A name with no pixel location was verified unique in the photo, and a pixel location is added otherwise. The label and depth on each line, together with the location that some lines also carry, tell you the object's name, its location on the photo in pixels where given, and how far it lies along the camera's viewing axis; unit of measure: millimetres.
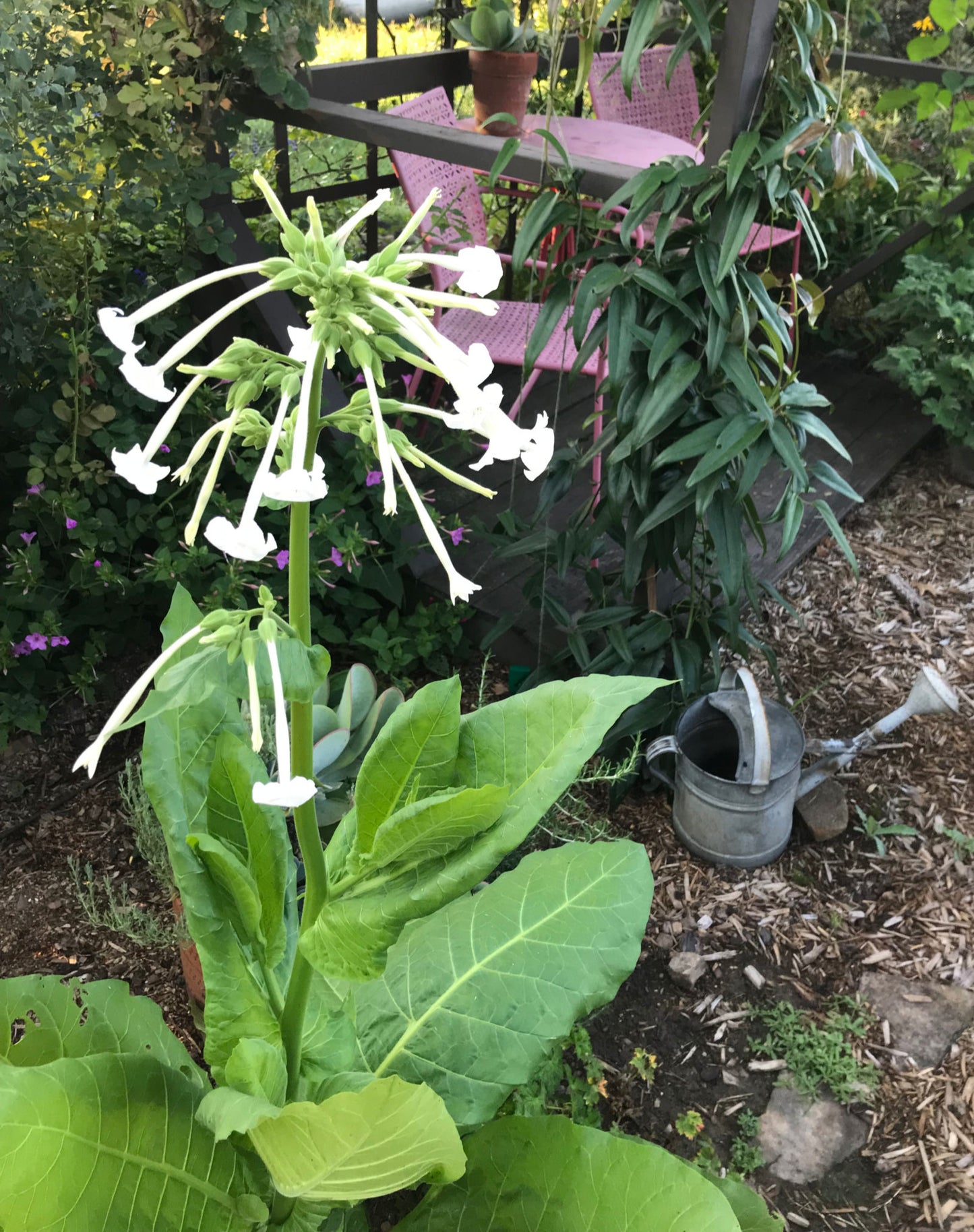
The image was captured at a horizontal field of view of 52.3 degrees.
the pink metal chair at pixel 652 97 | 3680
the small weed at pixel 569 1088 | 1647
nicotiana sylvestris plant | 717
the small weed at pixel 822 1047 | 1895
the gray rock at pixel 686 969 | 2057
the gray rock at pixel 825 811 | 2400
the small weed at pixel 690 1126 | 1760
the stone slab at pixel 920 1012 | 1984
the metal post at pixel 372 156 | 2930
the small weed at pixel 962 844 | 2383
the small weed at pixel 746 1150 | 1747
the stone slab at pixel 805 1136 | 1764
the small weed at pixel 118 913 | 1795
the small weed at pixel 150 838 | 1869
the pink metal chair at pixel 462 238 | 2885
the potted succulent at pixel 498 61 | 2568
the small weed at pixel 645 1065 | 1856
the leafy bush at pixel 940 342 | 3473
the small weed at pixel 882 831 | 2420
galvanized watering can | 2152
